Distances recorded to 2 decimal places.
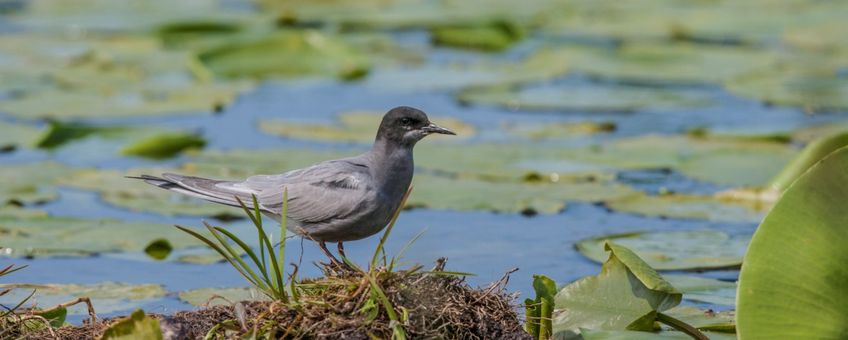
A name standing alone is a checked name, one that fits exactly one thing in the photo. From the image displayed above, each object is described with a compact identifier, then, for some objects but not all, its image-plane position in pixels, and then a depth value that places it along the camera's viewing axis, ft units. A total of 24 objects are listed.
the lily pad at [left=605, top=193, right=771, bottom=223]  40.16
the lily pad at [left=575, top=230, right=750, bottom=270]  34.63
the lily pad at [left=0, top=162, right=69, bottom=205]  41.98
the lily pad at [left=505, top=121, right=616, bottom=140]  51.62
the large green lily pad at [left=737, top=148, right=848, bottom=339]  22.00
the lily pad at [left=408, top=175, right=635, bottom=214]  41.04
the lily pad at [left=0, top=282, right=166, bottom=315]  31.24
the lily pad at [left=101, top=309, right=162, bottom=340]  22.33
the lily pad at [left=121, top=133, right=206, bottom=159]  48.67
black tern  31.45
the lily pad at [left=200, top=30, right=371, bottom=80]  63.72
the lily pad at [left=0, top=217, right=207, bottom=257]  36.04
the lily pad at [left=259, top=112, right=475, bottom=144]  50.70
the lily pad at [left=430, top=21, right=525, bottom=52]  70.90
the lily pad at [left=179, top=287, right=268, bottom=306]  30.91
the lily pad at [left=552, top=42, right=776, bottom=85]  61.82
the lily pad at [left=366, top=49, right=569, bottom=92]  61.26
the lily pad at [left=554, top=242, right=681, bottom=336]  25.66
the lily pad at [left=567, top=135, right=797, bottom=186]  44.98
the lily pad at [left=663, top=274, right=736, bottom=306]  30.71
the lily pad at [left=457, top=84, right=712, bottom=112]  56.90
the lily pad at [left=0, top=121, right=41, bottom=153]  49.68
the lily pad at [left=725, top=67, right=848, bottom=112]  55.93
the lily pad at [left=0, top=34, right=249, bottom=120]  55.88
